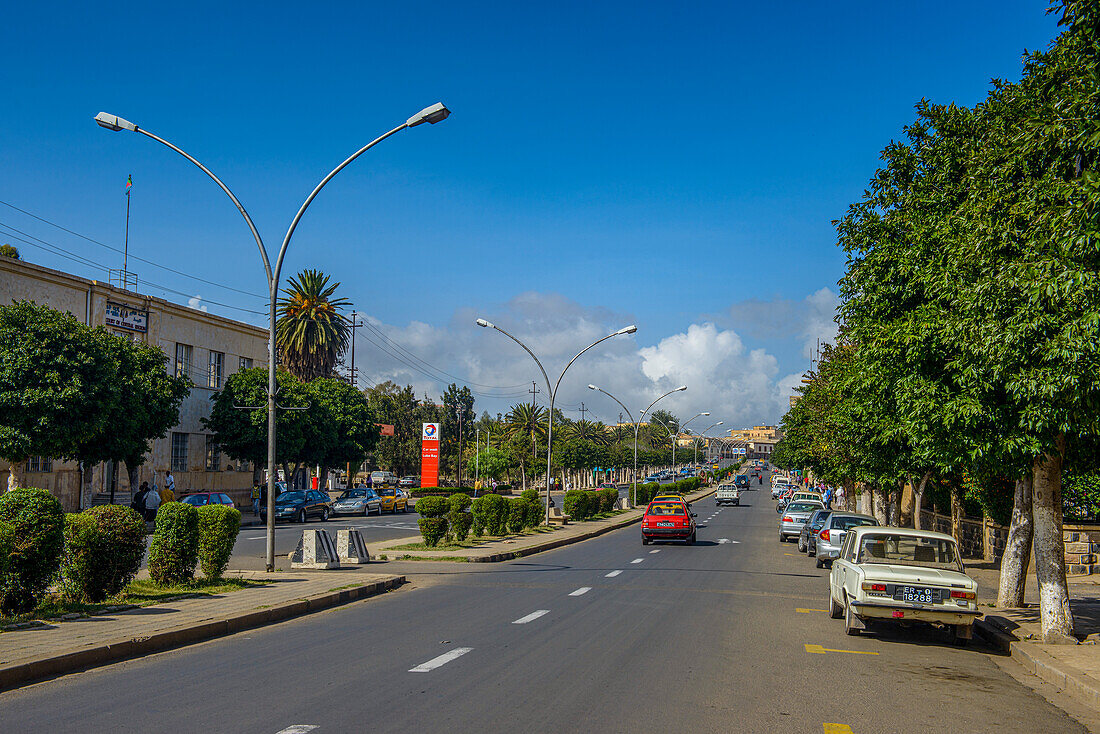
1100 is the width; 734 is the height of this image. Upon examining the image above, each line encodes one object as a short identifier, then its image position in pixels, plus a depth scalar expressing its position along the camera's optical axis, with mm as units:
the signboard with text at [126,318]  43812
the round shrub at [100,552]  11961
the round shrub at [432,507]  25328
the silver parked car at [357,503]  50406
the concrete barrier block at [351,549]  21219
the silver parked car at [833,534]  22562
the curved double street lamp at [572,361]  35375
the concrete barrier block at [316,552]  19609
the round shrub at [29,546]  10484
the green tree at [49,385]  30016
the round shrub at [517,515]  31344
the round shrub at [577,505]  42222
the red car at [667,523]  30156
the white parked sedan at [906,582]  11141
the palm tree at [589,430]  119950
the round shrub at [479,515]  29438
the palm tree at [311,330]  65438
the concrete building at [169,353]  39000
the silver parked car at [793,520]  33531
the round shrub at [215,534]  14703
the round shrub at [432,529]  25453
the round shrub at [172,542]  13922
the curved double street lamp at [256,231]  16447
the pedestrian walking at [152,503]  33812
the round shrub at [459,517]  26078
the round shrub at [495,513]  29562
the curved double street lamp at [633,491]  61544
